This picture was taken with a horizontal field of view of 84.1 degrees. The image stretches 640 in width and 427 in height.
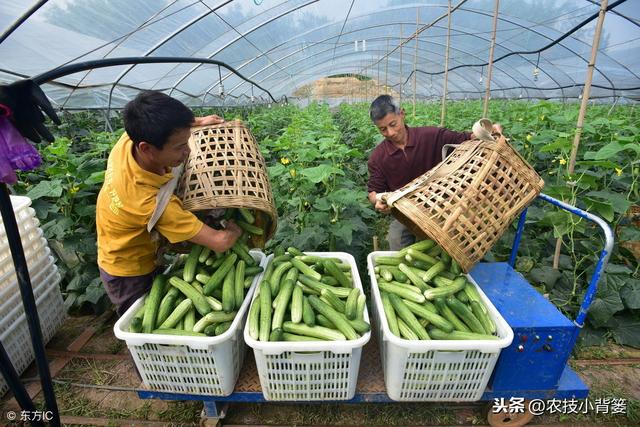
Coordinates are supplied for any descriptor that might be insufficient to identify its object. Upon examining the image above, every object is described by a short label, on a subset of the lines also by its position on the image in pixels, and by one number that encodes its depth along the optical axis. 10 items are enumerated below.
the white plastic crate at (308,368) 2.05
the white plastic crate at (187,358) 2.14
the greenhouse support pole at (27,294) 1.46
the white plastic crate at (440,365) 2.06
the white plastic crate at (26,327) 3.03
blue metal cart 2.23
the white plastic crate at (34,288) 3.00
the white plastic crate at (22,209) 3.16
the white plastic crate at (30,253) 3.03
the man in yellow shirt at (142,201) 1.93
